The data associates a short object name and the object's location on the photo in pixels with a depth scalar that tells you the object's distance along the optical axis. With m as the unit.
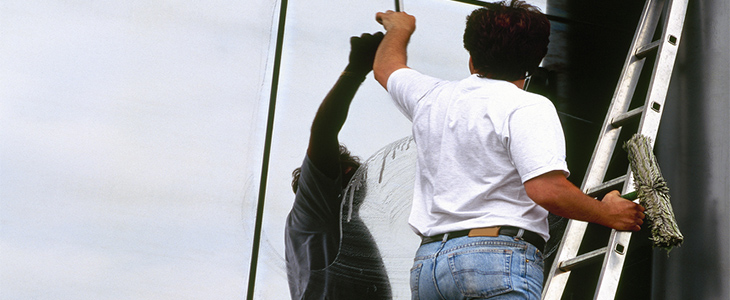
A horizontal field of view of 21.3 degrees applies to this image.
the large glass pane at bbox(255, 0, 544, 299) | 6.30
